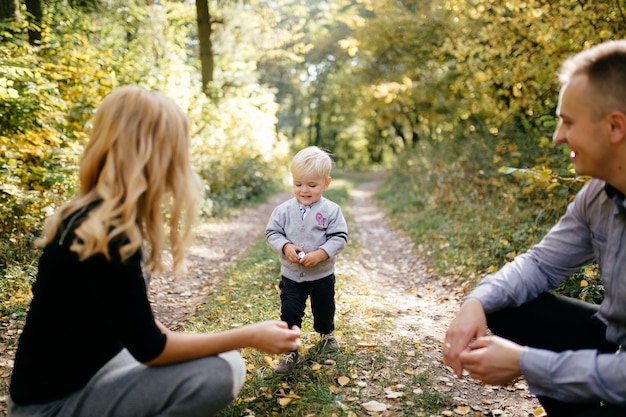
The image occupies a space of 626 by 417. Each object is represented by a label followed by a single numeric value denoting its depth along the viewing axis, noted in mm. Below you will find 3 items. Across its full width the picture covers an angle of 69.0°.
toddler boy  3430
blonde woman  1806
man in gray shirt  1883
